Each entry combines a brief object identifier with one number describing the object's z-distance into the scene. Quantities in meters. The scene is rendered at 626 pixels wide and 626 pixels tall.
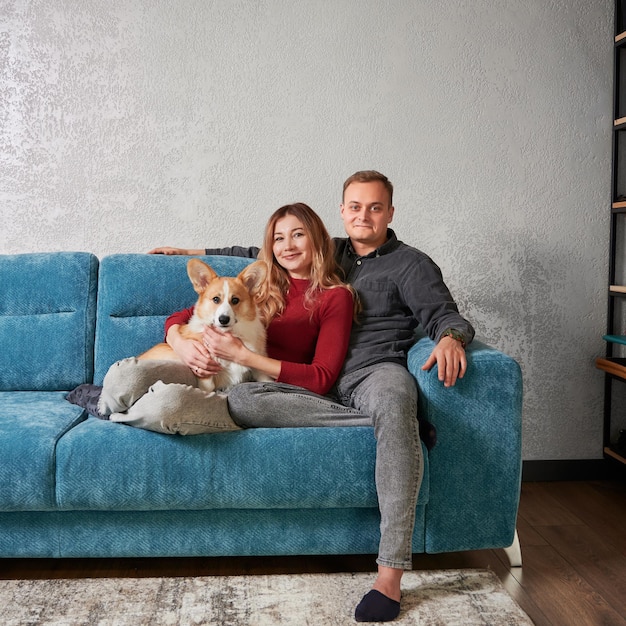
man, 1.62
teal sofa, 1.68
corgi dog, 1.95
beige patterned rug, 1.54
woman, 1.71
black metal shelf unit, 2.65
